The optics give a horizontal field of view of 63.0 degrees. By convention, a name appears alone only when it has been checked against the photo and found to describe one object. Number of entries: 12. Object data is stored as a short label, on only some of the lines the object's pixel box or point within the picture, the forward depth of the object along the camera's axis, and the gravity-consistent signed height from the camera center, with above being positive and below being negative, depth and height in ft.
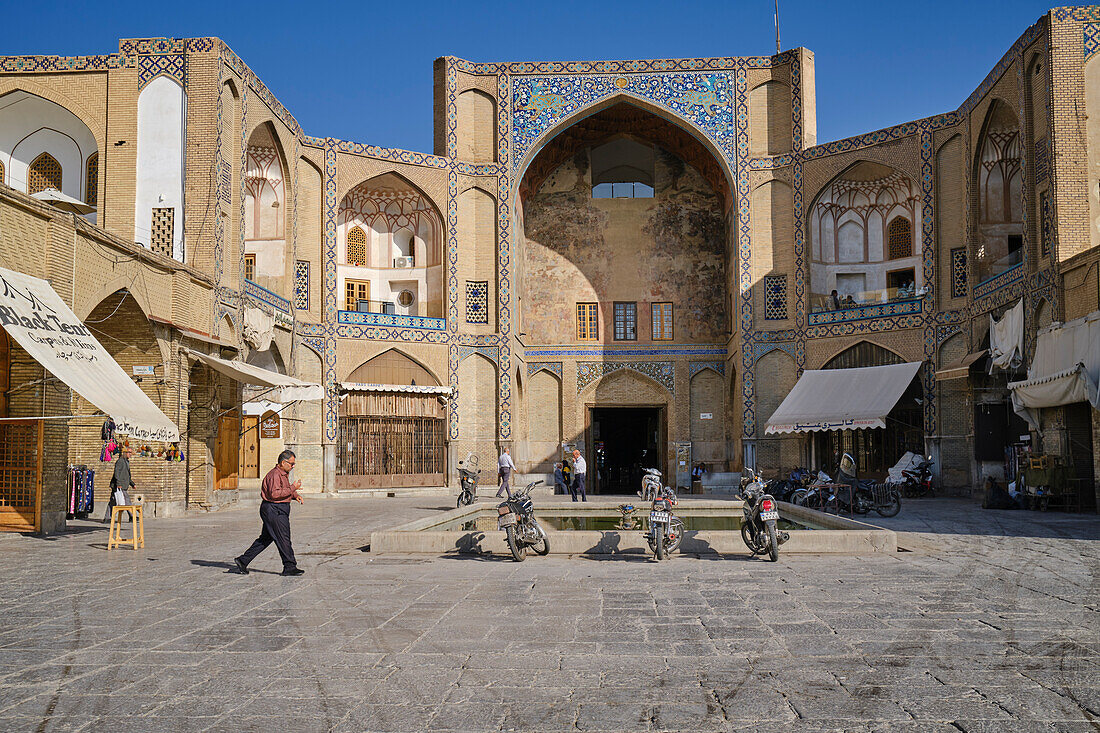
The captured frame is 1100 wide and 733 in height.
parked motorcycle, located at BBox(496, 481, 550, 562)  29.45 -3.39
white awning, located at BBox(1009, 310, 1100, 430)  43.88 +2.28
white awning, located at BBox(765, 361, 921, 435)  66.54 +1.38
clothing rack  43.09 -3.28
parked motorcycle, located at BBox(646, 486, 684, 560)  28.94 -3.58
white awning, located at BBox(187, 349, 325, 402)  49.83 +2.48
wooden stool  32.19 -3.88
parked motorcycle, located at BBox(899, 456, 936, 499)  63.26 -4.57
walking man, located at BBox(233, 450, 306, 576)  26.05 -2.73
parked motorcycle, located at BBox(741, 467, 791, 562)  28.25 -3.32
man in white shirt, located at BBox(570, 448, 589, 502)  63.72 -3.77
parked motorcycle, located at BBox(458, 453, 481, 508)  55.77 -3.89
